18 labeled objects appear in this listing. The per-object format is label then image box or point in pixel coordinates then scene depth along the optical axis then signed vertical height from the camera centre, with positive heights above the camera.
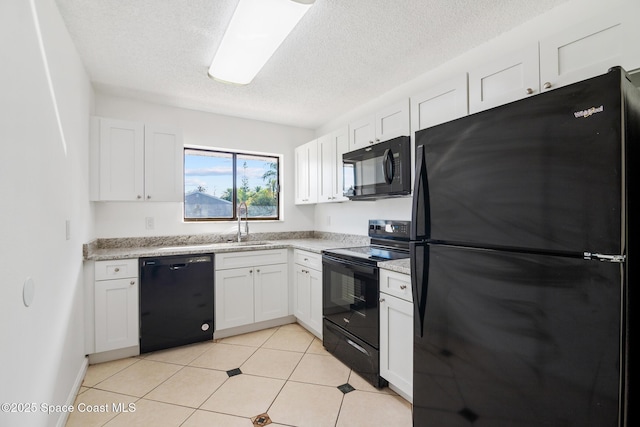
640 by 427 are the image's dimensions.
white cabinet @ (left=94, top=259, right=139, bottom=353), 2.41 -0.80
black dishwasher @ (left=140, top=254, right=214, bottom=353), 2.59 -0.83
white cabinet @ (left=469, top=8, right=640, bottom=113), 1.24 +0.76
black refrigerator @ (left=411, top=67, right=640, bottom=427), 0.85 -0.17
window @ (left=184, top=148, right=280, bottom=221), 3.43 +0.37
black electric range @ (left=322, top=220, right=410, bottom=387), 2.10 -0.68
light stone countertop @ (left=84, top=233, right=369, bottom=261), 2.54 -0.35
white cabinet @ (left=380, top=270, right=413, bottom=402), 1.81 -0.80
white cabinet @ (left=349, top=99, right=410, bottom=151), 2.24 +0.76
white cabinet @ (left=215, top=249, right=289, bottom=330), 2.92 -0.80
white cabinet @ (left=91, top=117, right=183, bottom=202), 2.62 +0.51
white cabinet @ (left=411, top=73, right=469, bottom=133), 1.81 +0.75
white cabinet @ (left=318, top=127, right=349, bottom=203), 2.95 +0.54
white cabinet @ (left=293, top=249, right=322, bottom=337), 2.83 -0.82
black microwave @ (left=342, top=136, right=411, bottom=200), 2.16 +0.36
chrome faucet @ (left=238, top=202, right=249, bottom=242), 3.48 -0.07
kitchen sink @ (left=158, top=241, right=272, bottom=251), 2.88 -0.35
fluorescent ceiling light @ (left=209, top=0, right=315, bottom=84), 1.56 +1.15
